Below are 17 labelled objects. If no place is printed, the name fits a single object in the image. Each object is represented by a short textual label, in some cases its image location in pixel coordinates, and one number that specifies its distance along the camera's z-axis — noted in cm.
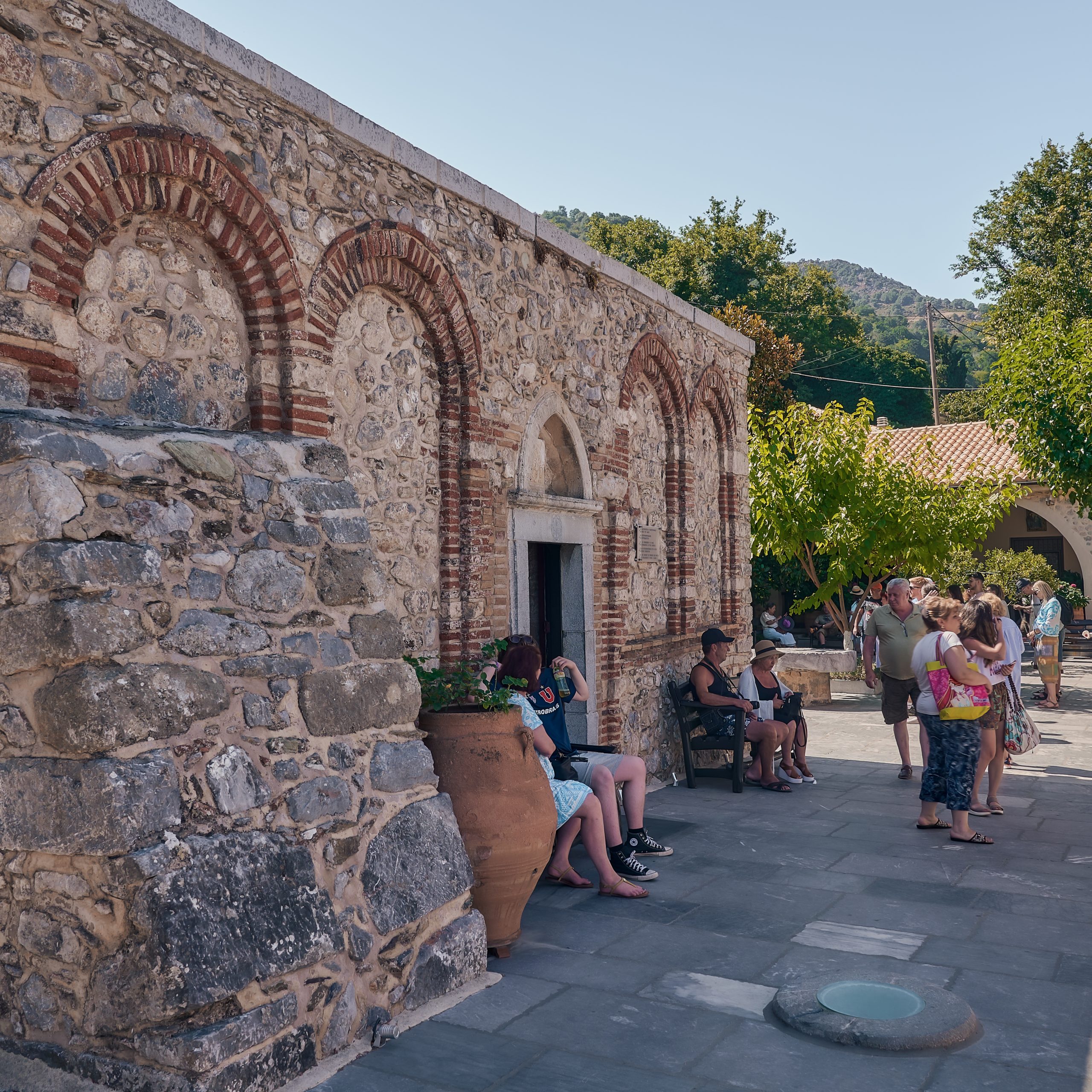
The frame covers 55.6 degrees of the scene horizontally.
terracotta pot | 433
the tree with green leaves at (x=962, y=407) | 3309
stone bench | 1395
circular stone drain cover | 347
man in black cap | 812
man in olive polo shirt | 841
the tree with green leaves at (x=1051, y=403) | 1561
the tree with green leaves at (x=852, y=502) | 1449
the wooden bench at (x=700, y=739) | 797
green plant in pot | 456
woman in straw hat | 838
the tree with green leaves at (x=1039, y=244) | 2433
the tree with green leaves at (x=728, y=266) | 3009
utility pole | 3491
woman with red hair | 504
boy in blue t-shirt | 552
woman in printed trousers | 617
